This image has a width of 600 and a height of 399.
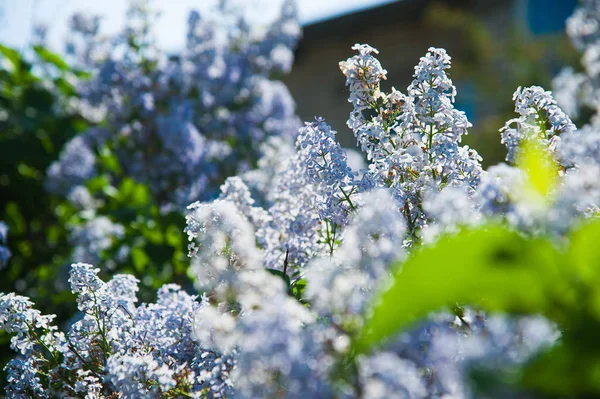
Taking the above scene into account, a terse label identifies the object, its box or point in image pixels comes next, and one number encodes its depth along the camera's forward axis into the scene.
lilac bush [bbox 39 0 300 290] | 3.91
